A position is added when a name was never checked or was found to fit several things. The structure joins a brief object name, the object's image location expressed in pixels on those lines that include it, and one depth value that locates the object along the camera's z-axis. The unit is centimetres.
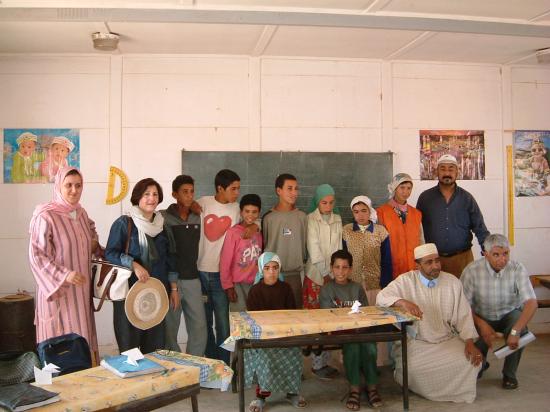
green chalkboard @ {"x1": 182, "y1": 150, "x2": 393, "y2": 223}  564
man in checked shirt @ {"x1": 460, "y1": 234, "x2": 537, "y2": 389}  438
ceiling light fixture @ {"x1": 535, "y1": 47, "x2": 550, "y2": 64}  559
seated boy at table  405
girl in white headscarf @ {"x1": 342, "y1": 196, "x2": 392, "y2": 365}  471
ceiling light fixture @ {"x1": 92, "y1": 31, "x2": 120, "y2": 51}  481
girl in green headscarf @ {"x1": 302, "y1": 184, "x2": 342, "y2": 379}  473
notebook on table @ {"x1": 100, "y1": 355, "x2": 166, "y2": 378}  267
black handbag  322
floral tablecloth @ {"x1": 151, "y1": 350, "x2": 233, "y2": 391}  286
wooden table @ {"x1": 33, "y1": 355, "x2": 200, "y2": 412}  236
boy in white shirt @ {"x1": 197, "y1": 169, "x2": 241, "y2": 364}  459
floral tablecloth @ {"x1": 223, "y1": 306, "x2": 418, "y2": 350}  351
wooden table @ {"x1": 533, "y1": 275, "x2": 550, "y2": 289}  588
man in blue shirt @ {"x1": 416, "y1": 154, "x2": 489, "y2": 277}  513
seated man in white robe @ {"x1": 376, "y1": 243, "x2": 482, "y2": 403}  410
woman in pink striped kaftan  350
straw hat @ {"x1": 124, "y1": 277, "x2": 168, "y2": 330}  366
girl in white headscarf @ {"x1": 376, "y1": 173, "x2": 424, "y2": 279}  483
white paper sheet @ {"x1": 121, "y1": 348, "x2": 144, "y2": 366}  278
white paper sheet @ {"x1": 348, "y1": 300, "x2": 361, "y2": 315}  391
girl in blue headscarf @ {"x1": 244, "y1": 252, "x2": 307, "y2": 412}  396
